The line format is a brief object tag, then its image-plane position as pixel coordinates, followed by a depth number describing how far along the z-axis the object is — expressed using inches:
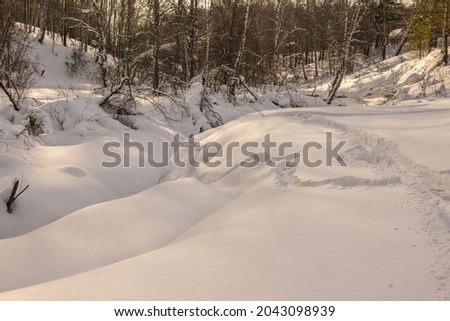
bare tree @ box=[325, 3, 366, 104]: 470.4
